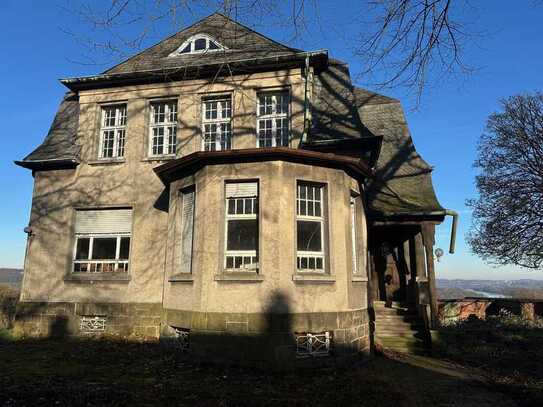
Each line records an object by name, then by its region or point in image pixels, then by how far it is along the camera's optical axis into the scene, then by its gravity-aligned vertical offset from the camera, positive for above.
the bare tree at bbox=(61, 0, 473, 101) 5.18 +3.29
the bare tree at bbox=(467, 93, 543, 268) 26.59 +6.10
